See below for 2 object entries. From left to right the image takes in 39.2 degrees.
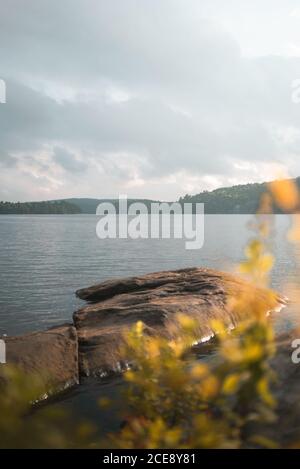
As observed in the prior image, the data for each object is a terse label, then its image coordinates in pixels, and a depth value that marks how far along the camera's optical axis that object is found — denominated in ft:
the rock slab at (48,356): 40.11
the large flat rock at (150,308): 47.11
